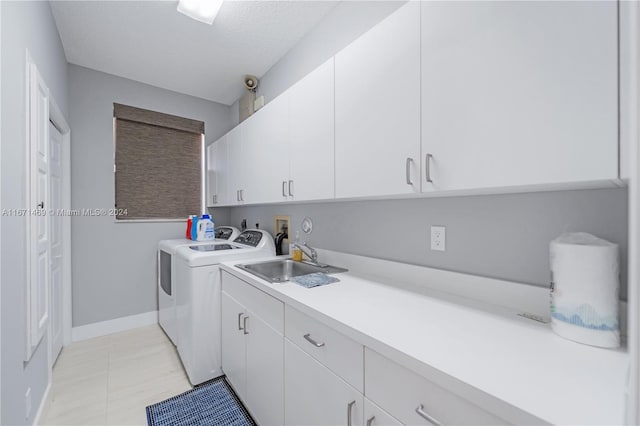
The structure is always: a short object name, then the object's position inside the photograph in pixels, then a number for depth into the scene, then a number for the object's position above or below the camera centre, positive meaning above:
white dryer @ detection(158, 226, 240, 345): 2.33 -0.64
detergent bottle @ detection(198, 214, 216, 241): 2.79 -0.19
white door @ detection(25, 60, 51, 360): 1.39 -0.01
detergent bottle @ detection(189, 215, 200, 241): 2.79 -0.17
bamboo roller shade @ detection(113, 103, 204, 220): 2.81 +0.52
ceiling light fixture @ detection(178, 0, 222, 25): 1.78 +1.38
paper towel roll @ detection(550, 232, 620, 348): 0.74 -0.23
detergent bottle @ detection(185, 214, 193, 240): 2.86 -0.16
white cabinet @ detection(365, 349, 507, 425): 0.61 -0.48
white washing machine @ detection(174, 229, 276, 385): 1.88 -0.71
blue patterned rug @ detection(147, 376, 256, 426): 1.58 -1.24
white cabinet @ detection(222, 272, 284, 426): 1.29 -0.77
